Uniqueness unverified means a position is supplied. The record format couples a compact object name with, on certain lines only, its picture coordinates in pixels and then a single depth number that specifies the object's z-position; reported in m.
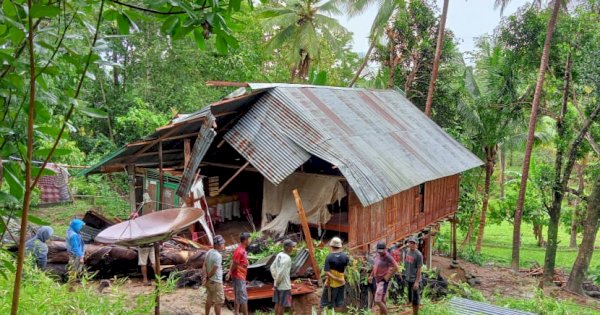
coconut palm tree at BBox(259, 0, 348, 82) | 24.03
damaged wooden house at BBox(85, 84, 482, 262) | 11.05
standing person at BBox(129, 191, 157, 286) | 10.31
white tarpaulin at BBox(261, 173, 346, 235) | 11.84
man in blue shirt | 9.04
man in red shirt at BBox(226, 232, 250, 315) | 8.38
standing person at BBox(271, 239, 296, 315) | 8.39
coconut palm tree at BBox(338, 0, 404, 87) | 21.38
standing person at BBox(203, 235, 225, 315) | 8.13
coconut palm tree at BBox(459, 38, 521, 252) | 19.64
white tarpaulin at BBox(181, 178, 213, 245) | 11.42
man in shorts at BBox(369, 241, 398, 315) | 8.60
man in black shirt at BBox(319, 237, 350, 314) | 8.36
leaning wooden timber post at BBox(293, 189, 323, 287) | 10.12
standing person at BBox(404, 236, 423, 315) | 8.66
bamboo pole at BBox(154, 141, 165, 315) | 6.40
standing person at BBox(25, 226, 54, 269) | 9.05
